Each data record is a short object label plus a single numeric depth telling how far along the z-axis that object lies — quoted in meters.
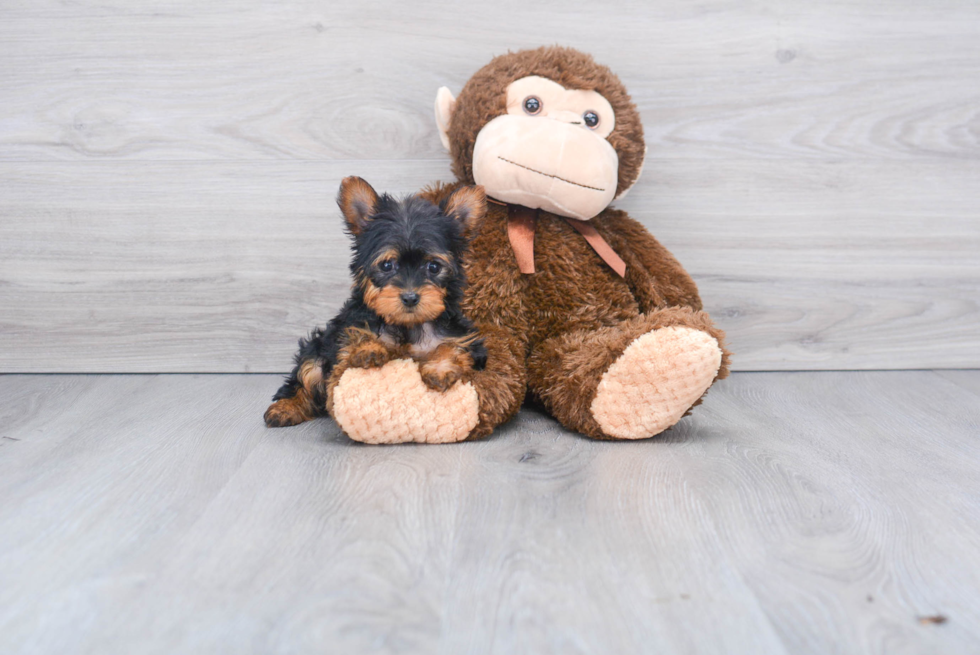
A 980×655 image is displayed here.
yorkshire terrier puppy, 0.65
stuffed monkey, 0.67
